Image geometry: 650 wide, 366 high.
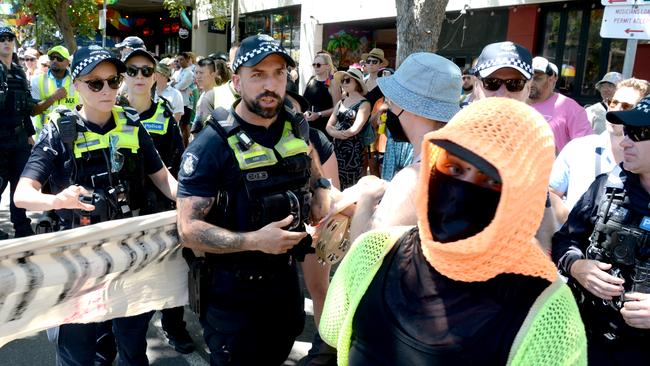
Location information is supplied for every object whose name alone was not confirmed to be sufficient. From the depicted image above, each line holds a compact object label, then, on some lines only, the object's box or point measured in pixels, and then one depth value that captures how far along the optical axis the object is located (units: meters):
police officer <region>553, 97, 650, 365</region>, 2.00
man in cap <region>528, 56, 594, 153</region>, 4.16
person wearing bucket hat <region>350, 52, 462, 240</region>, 2.00
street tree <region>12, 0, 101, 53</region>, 16.09
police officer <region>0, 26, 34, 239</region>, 5.27
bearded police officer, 2.19
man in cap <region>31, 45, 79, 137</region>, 6.28
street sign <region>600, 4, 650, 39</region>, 4.38
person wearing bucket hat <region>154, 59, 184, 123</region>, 5.87
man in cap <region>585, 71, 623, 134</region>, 5.46
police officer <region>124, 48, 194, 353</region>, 3.72
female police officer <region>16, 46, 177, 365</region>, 2.58
